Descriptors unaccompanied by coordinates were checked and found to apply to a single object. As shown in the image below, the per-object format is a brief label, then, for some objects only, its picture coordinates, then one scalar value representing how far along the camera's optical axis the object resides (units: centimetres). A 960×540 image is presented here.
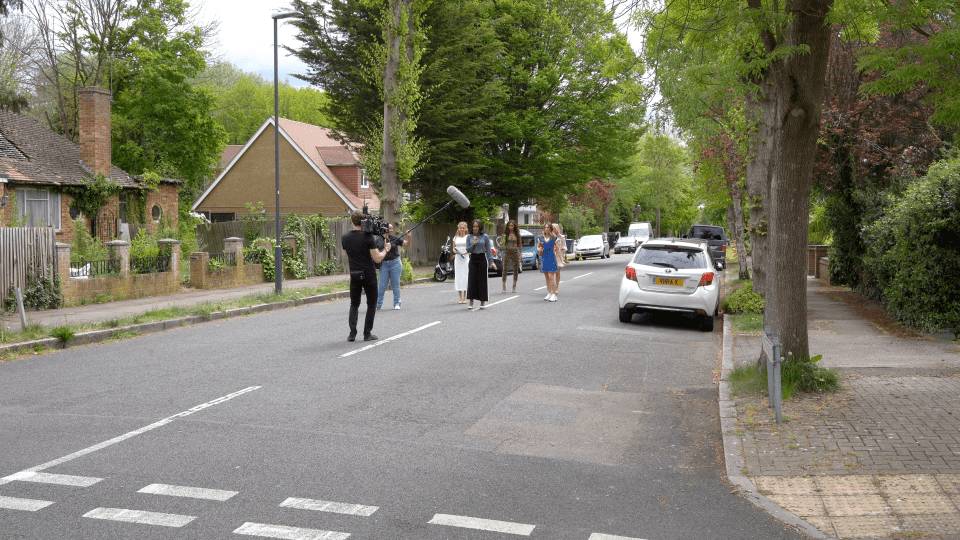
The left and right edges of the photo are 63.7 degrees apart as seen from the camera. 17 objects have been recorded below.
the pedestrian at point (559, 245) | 1819
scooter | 2702
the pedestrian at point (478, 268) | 1613
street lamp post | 1938
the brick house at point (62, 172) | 2555
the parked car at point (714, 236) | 3347
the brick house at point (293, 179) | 4462
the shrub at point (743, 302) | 1558
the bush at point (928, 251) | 1100
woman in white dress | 1716
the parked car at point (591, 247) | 5016
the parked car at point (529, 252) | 3584
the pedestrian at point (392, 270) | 1670
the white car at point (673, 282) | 1400
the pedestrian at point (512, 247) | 2034
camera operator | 1169
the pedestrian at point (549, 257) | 1794
